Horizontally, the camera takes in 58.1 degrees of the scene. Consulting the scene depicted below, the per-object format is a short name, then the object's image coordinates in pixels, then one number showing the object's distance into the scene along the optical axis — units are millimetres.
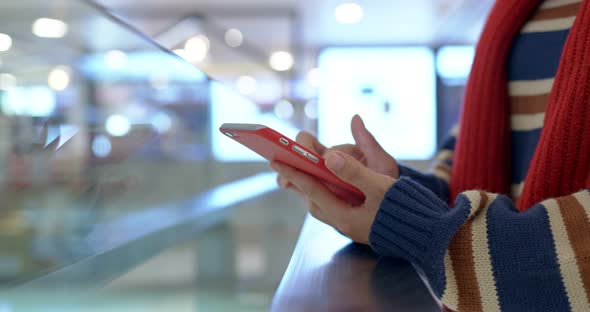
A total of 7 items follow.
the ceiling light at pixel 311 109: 6683
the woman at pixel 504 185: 462
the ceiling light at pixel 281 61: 6127
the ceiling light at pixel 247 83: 5234
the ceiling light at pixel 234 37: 5383
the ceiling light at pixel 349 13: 5199
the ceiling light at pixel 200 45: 4254
